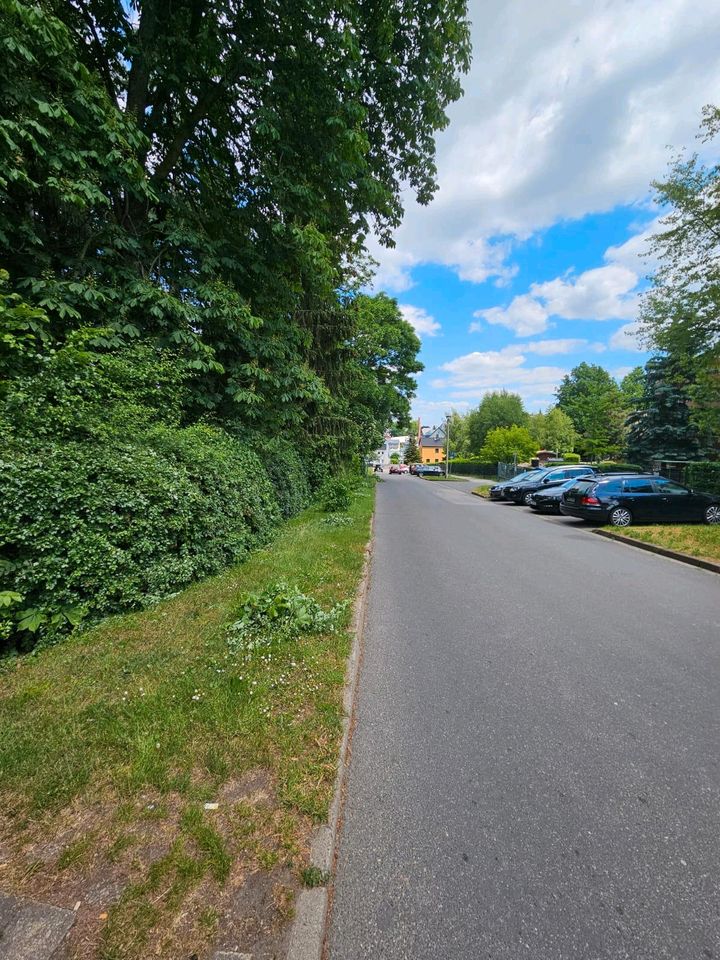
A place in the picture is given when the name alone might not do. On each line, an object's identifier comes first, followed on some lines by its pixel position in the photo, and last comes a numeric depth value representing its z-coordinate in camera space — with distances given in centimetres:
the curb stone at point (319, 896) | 141
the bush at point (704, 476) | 1627
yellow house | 8925
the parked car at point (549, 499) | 1374
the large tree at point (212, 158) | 511
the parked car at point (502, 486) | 1811
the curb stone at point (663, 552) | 682
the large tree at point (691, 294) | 1460
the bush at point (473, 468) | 4609
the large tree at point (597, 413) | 4028
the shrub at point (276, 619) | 354
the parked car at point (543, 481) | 1700
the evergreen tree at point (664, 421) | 2535
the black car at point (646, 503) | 1066
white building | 10764
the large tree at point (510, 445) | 4128
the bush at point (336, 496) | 1105
